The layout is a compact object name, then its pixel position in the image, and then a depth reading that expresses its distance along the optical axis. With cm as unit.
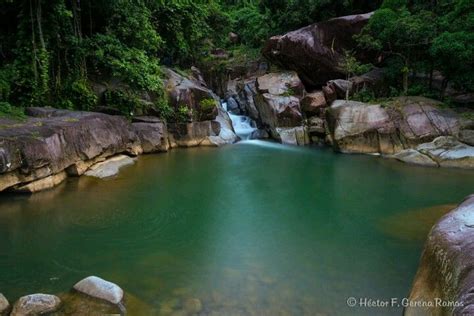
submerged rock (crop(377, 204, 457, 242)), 845
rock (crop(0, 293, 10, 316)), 514
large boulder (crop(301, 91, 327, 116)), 2136
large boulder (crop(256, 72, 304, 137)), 2144
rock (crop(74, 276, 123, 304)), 548
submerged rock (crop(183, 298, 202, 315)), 550
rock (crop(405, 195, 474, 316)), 378
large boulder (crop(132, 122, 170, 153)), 1739
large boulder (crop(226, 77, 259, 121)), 2414
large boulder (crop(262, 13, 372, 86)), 2309
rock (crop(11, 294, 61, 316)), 511
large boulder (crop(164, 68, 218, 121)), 2001
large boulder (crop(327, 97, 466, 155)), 1748
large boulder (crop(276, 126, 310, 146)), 2111
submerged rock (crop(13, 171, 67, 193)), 1048
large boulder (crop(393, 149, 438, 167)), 1600
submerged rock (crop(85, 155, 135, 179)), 1286
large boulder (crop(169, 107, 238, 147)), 1956
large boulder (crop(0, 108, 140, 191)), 991
